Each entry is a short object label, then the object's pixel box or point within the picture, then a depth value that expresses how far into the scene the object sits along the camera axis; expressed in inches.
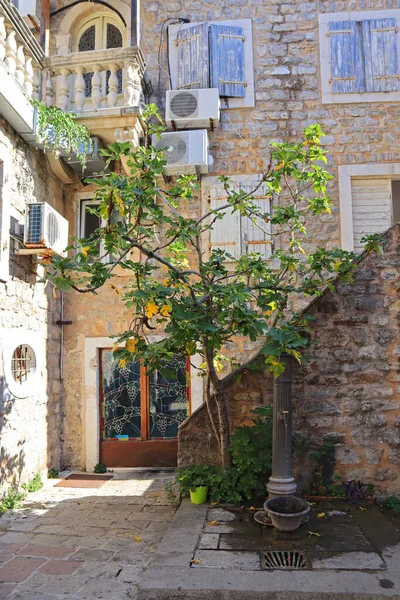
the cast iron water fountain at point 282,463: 167.9
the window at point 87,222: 302.8
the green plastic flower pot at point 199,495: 196.2
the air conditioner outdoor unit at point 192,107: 283.7
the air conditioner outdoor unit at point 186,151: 279.0
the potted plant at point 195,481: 196.5
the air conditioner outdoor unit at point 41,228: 237.8
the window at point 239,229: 285.9
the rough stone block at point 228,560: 141.8
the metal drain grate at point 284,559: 141.9
